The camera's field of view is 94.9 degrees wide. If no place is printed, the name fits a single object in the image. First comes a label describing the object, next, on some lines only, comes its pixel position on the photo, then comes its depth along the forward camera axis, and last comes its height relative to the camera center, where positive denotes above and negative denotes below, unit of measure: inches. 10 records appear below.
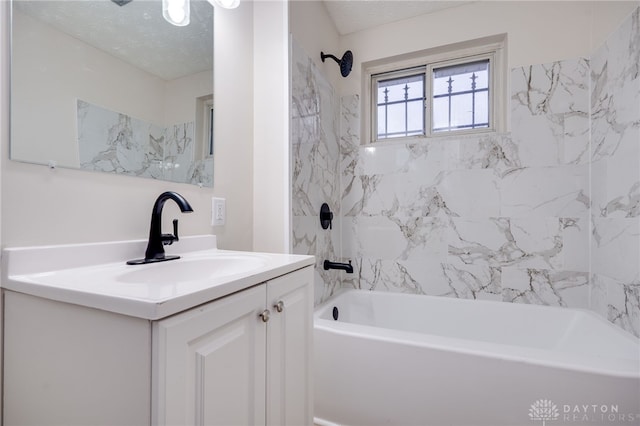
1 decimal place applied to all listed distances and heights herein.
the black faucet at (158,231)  36.3 -2.6
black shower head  84.7 +43.4
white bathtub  38.8 -24.8
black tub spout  75.6 -13.9
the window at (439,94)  81.4 +35.6
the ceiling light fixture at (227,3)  50.7 +36.2
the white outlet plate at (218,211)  51.3 +0.0
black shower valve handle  77.1 -1.0
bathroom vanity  19.0 -10.2
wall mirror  29.3 +15.1
